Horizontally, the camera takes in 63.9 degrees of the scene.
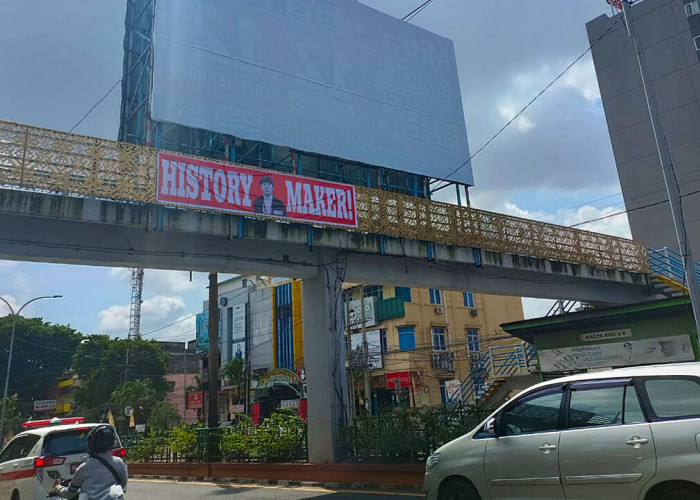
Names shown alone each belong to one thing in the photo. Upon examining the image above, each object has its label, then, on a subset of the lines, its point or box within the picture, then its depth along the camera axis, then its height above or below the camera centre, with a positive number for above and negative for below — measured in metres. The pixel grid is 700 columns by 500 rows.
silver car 4.91 -0.54
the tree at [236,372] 49.97 +3.28
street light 31.83 +6.72
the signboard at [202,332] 61.44 +8.57
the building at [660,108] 48.75 +24.50
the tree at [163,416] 43.87 -0.13
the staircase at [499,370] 21.03 +0.86
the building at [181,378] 65.69 +4.31
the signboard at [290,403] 41.47 +0.24
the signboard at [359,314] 42.91 +6.62
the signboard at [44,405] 60.22 +1.86
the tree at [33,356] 63.06 +7.70
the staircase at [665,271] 25.28 +4.89
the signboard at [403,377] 39.91 +1.48
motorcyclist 5.53 -0.54
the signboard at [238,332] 52.78 +7.14
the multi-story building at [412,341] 40.53 +4.15
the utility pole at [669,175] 9.90 +3.80
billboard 18.69 +11.87
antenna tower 92.06 +18.49
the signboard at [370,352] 40.62 +3.55
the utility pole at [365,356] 38.84 +3.11
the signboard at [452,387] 23.22 +0.34
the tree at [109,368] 56.44 +5.16
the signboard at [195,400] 48.31 +1.05
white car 8.76 -0.57
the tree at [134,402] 48.12 +1.26
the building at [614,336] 13.50 +1.20
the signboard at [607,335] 14.27 +1.26
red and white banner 13.73 +5.56
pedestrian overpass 12.50 +4.48
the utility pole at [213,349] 20.52 +2.22
